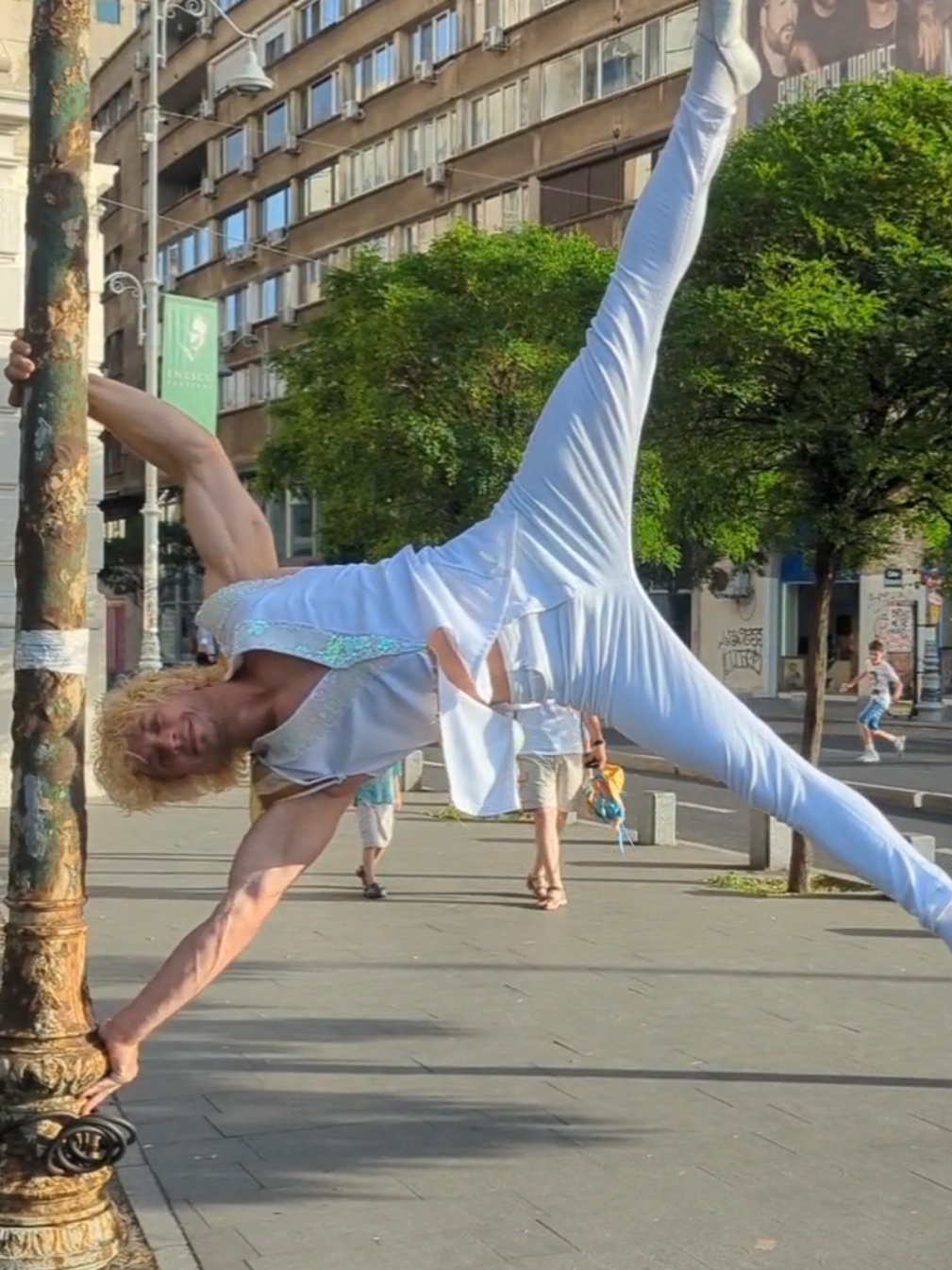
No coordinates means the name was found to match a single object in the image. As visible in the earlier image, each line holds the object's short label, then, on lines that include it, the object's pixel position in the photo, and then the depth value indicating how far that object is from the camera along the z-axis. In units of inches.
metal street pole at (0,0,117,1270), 166.6
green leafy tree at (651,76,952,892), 388.8
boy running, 934.4
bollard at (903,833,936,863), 444.3
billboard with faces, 1476.4
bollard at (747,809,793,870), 495.5
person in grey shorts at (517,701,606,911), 411.5
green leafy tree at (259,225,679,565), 691.4
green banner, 798.5
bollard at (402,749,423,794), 747.4
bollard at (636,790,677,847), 547.5
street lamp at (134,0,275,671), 993.5
